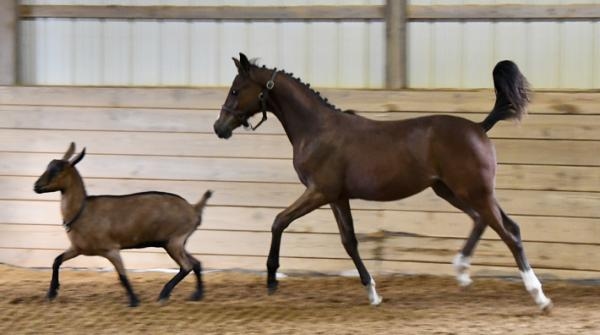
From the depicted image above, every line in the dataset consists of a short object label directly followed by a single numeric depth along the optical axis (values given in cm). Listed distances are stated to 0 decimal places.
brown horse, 1159
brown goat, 1177
